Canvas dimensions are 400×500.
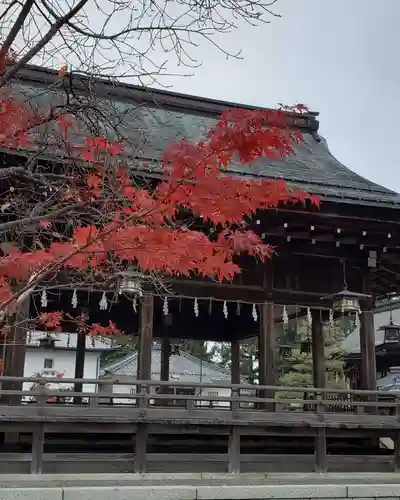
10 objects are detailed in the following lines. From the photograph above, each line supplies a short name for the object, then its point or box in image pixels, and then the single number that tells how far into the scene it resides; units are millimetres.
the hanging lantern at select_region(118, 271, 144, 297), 7293
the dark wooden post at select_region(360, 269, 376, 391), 9430
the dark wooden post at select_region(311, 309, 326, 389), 9992
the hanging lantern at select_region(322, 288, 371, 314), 9102
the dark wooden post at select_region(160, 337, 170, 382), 14438
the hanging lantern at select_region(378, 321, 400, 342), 21406
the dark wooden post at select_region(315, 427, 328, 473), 8219
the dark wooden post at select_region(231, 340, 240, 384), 14949
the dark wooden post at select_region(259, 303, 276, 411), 8992
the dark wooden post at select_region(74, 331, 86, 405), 13508
